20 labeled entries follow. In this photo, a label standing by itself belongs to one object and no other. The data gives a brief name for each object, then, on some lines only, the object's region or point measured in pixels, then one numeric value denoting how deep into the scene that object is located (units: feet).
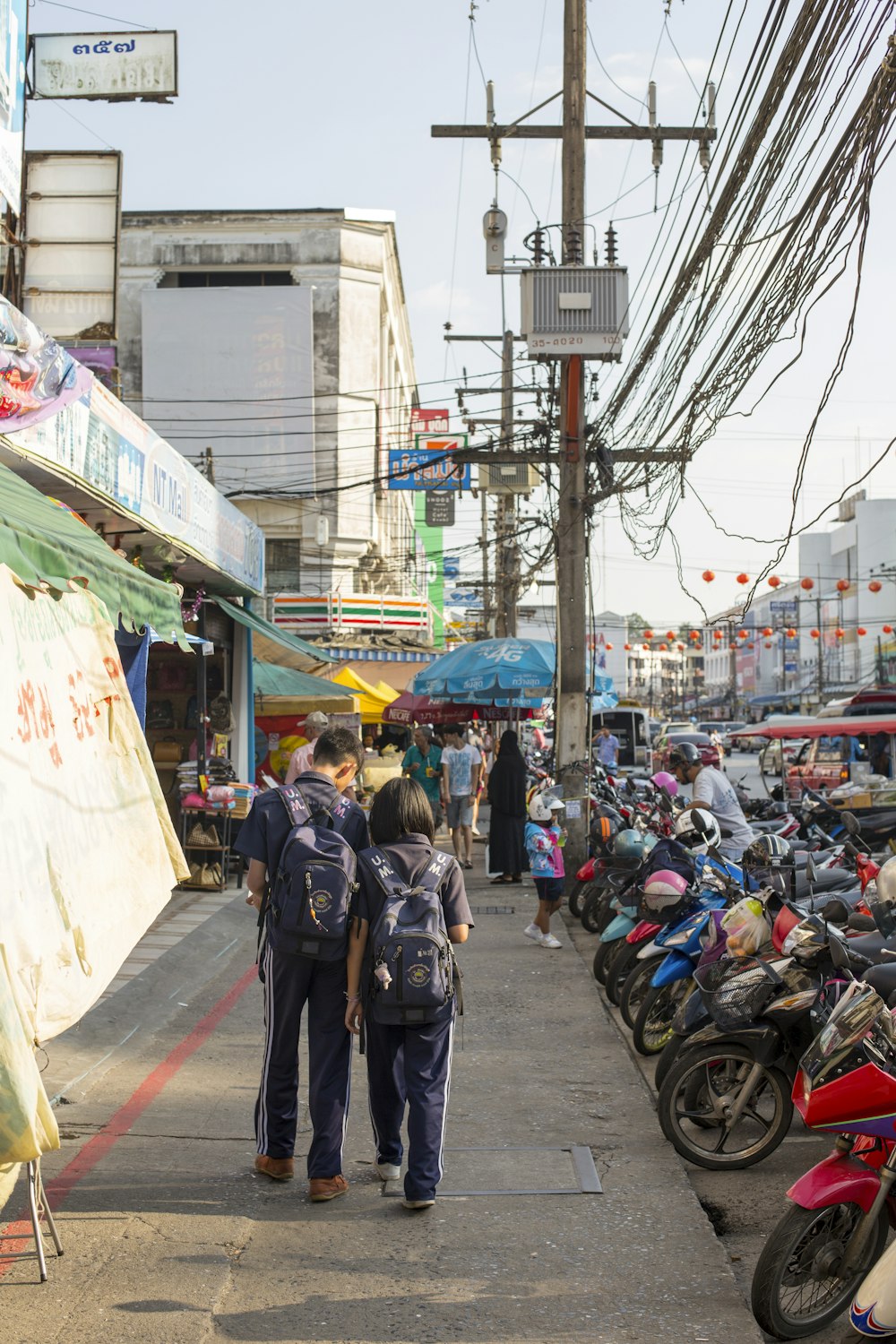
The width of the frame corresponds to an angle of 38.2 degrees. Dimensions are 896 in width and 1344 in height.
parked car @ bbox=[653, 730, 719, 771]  110.10
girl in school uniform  16.22
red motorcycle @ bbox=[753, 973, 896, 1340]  13.01
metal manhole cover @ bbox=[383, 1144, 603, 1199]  17.53
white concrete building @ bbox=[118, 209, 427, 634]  114.83
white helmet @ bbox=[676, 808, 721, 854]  27.68
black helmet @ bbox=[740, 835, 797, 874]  24.44
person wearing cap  43.93
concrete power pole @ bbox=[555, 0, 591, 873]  47.57
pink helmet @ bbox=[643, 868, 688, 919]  24.85
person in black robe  49.39
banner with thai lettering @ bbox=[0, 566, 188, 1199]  13.30
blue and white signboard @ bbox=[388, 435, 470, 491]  72.28
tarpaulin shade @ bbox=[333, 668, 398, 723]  76.33
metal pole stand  13.85
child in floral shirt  35.47
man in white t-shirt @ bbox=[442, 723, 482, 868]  54.54
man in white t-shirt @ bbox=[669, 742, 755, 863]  31.81
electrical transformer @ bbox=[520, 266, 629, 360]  44.45
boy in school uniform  16.84
